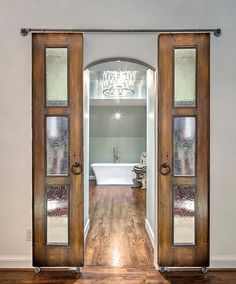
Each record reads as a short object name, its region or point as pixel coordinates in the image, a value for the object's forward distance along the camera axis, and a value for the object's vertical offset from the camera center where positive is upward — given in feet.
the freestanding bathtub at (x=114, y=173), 30.01 -3.99
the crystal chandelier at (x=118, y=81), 22.60 +4.59
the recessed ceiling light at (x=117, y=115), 32.40 +2.51
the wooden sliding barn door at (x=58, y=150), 10.03 -0.51
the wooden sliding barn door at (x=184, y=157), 10.14 -0.76
